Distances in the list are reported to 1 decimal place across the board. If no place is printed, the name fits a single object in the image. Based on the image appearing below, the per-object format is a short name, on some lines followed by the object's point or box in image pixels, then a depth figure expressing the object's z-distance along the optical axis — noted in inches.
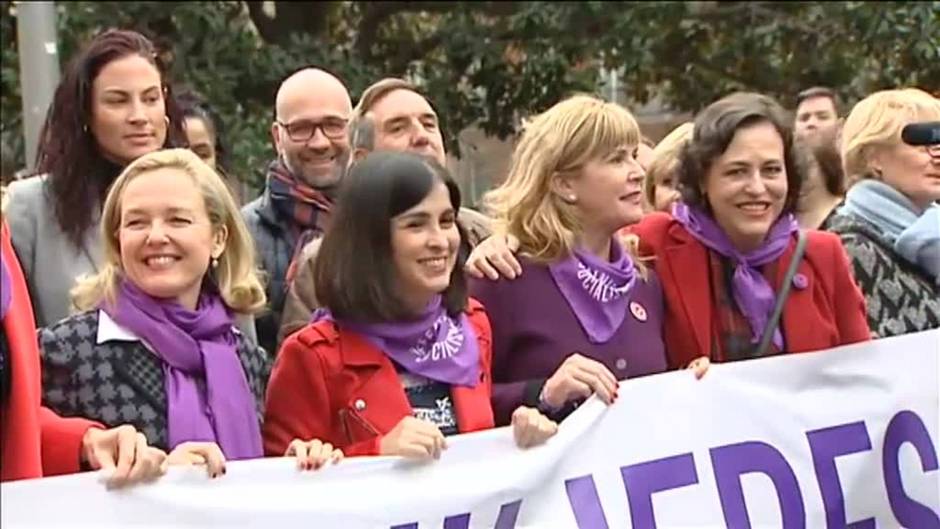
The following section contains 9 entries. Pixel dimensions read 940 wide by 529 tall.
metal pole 348.5
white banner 132.0
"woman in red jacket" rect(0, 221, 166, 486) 113.8
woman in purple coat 157.6
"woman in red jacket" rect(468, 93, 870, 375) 164.7
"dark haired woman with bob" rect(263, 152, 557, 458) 142.9
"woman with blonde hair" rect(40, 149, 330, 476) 135.3
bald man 188.7
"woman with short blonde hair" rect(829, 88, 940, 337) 177.6
